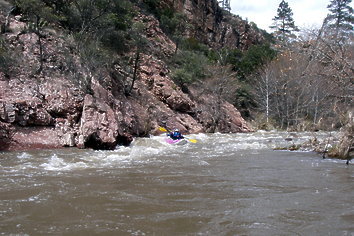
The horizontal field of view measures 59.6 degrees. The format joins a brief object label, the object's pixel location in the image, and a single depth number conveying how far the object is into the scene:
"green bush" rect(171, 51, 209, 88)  23.69
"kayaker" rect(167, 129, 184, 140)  13.44
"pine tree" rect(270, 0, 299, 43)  48.27
